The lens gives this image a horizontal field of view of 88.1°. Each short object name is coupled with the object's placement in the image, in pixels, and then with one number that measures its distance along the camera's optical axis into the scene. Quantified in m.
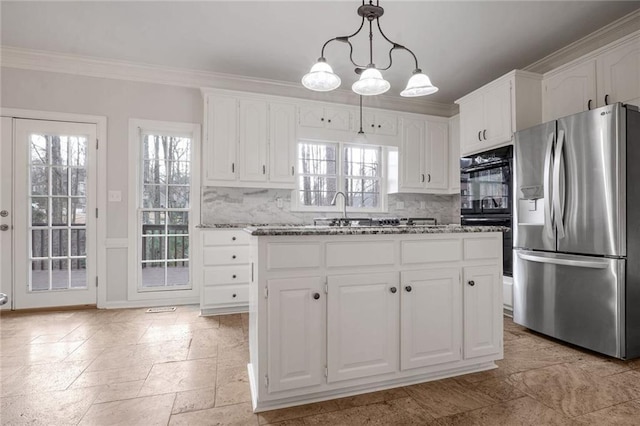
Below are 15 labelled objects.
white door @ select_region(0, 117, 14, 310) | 3.39
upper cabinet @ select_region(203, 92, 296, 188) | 3.60
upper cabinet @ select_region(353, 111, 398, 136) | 4.21
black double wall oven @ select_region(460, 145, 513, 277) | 3.12
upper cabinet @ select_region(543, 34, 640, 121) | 2.65
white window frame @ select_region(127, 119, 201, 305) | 3.72
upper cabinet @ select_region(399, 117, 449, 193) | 4.39
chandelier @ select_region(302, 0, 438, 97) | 2.04
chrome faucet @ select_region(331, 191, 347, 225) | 4.33
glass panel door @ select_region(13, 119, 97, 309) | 3.45
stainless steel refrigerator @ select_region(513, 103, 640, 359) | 2.24
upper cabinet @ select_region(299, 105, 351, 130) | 3.95
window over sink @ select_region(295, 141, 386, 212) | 4.25
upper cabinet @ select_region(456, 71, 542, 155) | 3.20
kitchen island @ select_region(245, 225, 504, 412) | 1.69
